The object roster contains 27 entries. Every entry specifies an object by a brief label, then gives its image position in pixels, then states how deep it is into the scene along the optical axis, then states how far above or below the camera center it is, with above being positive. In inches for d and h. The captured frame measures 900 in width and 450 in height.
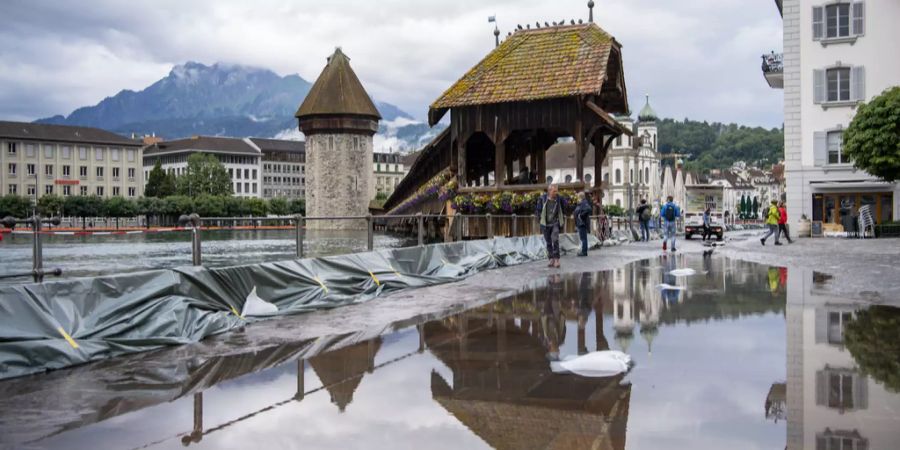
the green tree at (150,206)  3976.4 +95.7
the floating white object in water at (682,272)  575.8 -37.2
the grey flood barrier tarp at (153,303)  243.8 -30.7
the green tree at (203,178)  4960.6 +294.6
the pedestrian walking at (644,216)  1245.1 +9.0
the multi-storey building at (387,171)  6918.8 +456.7
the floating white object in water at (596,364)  225.6 -41.2
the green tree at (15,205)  3973.9 +102.8
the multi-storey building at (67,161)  4451.3 +373.8
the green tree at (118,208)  3927.2 +85.0
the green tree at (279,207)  4956.4 +108.8
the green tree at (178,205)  4025.6 +102.8
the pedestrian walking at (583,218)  784.9 +4.2
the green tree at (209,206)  4303.6 +101.6
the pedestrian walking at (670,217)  888.3 +5.1
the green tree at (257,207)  4585.1 +102.4
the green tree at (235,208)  4393.0 +91.1
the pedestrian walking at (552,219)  654.5 +2.7
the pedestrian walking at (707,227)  1293.1 -9.2
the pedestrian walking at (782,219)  1106.4 +2.6
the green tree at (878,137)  1200.8 +127.1
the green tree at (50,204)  4015.8 +109.0
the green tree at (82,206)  3951.8 +96.4
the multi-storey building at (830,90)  1362.0 +226.7
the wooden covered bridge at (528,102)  954.1 +147.3
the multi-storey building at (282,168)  6220.5 +443.0
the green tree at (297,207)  5108.3 +110.1
